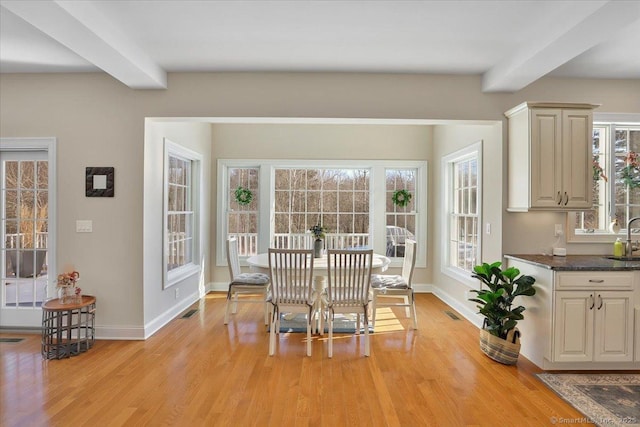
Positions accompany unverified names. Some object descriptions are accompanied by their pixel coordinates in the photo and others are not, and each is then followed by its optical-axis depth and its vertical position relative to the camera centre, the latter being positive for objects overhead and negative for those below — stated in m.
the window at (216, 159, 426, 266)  6.12 +0.14
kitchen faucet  3.58 -0.32
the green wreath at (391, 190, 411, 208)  6.09 +0.27
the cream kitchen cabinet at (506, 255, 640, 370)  3.08 -0.82
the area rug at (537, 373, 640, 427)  2.45 -1.32
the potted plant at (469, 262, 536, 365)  3.28 -0.88
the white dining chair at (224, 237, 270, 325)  4.38 -0.83
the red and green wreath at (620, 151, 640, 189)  3.96 +0.47
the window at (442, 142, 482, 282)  4.58 +0.04
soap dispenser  3.66 -0.33
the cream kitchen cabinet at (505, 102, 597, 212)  3.46 +0.54
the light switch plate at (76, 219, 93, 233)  3.88 -0.14
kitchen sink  3.52 -0.41
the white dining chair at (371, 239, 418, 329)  4.30 -0.84
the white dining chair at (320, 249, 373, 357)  3.48 -0.71
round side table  3.45 -1.10
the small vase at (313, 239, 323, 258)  4.58 -0.43
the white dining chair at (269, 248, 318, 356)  3.53 -0.69
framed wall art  3.87 +0.31
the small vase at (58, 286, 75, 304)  3.58 -0.80
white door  4.10 -0.28
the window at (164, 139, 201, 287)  4.58 +0.01
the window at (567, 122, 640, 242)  4.02 +0.36
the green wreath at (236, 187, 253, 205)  6.04 +0.27
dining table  4.04 -0.56
